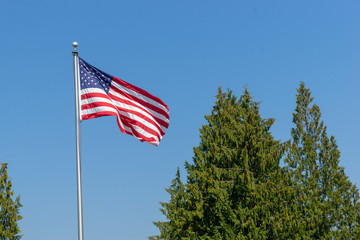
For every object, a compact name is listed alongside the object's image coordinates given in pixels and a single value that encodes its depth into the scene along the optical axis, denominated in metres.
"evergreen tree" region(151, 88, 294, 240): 30.27
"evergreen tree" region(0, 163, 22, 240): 32.38
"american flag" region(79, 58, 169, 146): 14.80
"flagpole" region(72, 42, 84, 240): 12.85
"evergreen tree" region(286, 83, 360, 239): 37.72
